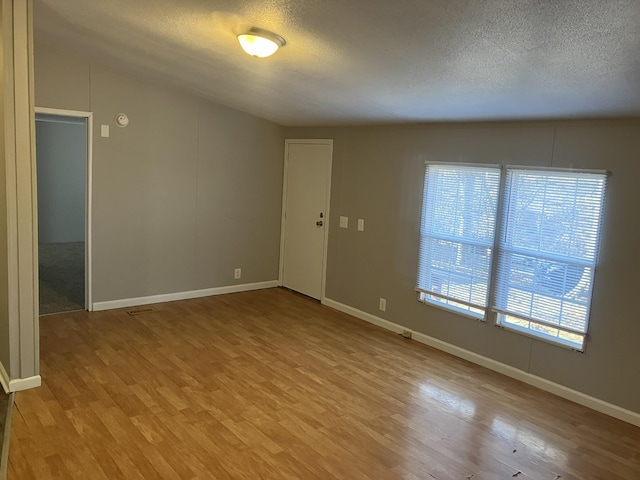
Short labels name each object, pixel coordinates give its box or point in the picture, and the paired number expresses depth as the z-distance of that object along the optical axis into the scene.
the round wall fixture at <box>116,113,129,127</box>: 5.07
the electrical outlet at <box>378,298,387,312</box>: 5.27
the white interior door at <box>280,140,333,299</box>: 5.95
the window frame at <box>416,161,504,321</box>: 4.20
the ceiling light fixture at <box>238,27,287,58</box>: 3.04
